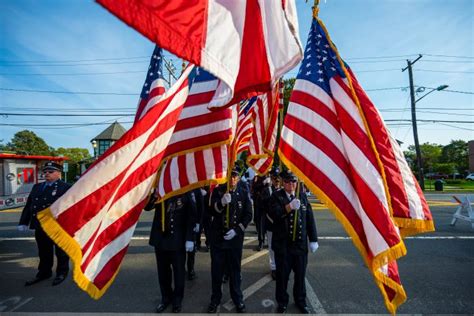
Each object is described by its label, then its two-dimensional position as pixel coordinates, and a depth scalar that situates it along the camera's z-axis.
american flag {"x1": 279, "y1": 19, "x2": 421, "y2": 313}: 2.22
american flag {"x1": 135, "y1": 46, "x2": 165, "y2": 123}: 2.63
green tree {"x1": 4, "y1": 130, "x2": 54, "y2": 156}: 59.06
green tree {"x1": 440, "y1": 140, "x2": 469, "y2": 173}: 59.63
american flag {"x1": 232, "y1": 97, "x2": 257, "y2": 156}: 5.67
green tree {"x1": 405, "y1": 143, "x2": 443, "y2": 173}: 66.82
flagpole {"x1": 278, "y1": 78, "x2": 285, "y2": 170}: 3.94
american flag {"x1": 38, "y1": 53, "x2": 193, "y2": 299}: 1.88
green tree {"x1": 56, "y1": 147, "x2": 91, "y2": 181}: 79.16
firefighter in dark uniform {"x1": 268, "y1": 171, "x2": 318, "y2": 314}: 3.54
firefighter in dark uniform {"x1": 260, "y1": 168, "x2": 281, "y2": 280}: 4.05
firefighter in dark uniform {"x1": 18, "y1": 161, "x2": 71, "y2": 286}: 4.73
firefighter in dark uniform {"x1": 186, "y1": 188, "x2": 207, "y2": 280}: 4.72
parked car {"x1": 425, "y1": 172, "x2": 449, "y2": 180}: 52.59
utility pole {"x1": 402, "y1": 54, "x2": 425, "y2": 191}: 21.31
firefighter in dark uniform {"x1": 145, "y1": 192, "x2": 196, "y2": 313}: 3.62
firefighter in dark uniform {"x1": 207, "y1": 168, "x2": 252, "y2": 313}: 3.62
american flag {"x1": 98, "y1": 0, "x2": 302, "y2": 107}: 1.39
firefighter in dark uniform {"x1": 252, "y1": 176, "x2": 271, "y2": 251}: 6.44
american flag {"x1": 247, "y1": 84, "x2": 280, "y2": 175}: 3.75
